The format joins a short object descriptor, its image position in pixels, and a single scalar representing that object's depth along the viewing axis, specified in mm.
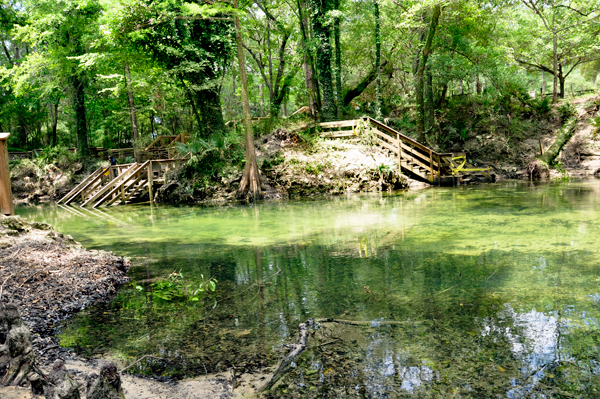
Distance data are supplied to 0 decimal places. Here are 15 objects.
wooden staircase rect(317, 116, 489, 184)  19250
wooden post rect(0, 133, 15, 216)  6625
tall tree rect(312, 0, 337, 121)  21344
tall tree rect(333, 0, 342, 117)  22202
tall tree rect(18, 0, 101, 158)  23281
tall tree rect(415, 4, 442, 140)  19344
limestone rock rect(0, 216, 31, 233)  6595
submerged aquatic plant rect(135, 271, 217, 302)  5207
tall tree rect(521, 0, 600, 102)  22016
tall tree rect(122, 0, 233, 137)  16969
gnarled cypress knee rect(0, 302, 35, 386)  2575
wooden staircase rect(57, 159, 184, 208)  20328
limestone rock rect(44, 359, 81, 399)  2148
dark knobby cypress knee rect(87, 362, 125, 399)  2203
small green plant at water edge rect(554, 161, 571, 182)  19017
